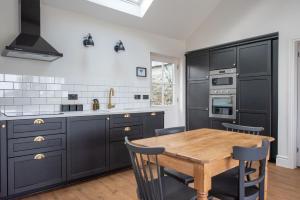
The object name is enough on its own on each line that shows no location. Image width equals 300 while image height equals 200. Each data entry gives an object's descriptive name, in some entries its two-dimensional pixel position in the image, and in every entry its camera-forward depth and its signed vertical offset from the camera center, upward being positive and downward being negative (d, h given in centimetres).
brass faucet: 362 +3
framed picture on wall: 410 +57
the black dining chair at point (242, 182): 138 -65
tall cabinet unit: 343 +41
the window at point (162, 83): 461 +39
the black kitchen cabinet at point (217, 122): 400 -44
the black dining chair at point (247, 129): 193 -33
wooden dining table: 131 -36
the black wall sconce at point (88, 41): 326 +94
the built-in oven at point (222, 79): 391 +43
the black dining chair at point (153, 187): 133 -63
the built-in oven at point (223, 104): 392 -7
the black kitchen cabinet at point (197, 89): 442 +25
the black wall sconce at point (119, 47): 369 +95
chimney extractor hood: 244 +72
